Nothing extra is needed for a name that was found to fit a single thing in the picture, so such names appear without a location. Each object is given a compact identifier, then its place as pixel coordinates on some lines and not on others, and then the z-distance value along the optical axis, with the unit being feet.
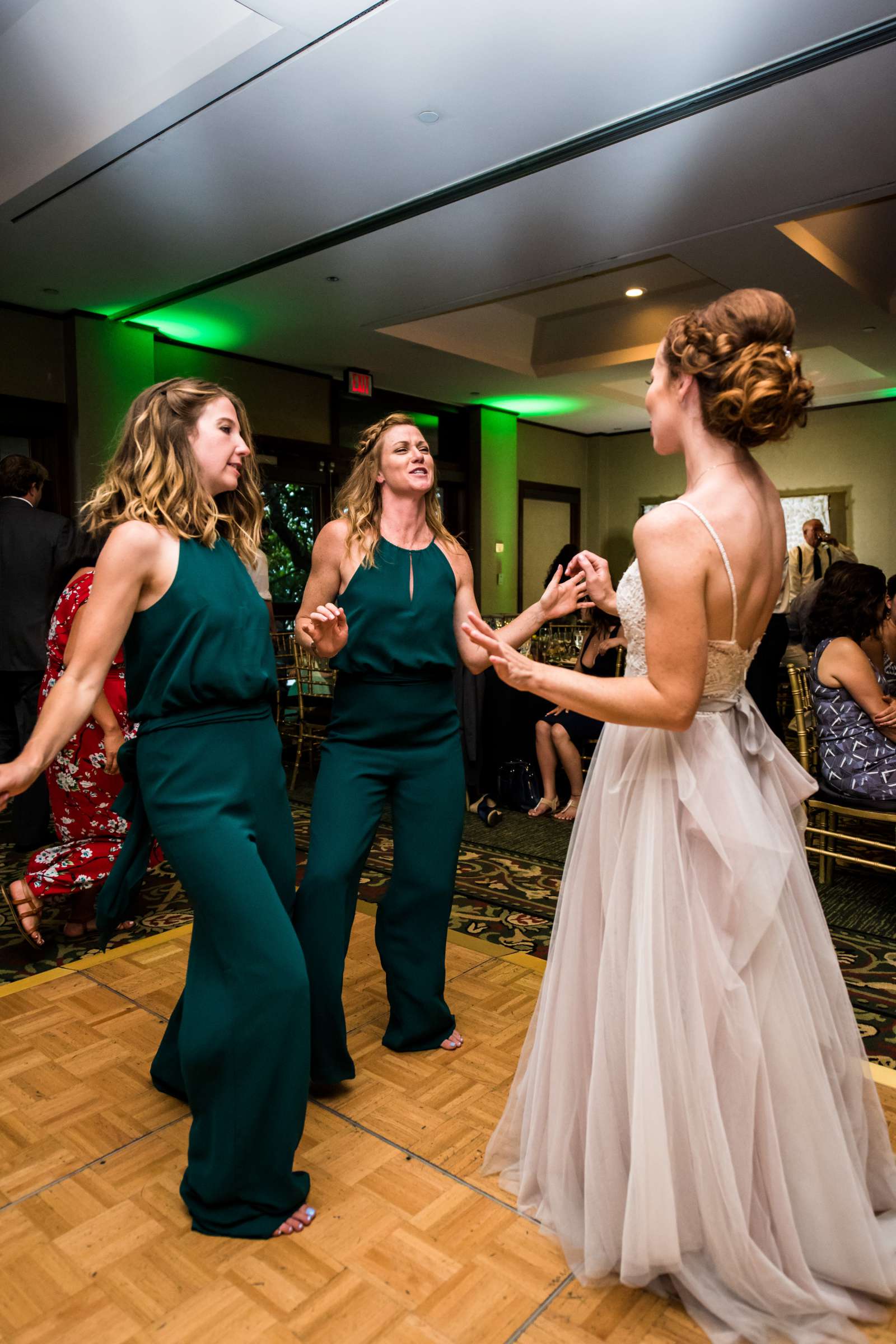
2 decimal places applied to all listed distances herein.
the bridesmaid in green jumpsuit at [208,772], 5.74
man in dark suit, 14.67
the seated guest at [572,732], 16.44
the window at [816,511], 36.99
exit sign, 30.45
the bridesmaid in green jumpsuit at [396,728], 7.50
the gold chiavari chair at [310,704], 19.29
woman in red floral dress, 10.41
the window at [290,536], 30.50
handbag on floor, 17.07
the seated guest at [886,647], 13.53
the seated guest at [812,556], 30.96
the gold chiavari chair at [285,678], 20.97
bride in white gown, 4.92
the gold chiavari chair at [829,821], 11.50
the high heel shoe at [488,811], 16.15
